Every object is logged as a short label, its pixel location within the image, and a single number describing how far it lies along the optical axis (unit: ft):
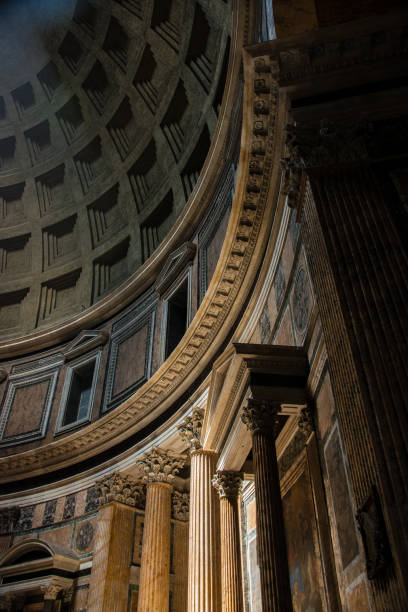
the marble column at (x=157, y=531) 30.86
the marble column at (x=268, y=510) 15.19
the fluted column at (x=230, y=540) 20.79
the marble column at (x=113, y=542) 33.30
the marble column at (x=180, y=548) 34.37
